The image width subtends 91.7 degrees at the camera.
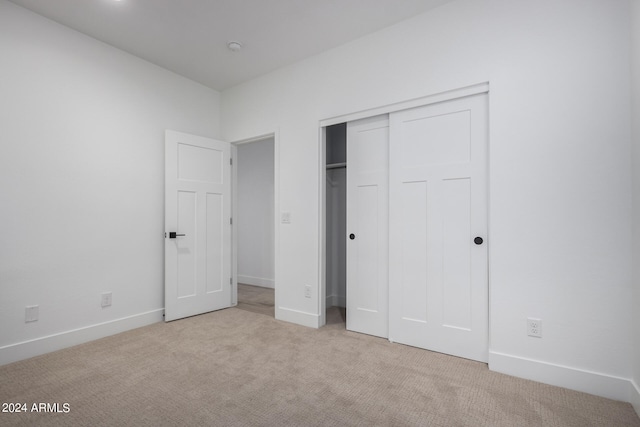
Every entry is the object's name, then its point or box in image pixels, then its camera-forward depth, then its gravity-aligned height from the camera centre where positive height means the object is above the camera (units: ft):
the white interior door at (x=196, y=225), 11.24 -0.49
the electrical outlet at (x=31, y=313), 8.23 -2.68
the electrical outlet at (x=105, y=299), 9.75 -2.75
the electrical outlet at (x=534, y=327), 6.81 -2.57
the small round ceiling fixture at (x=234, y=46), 9.80 +5.33
